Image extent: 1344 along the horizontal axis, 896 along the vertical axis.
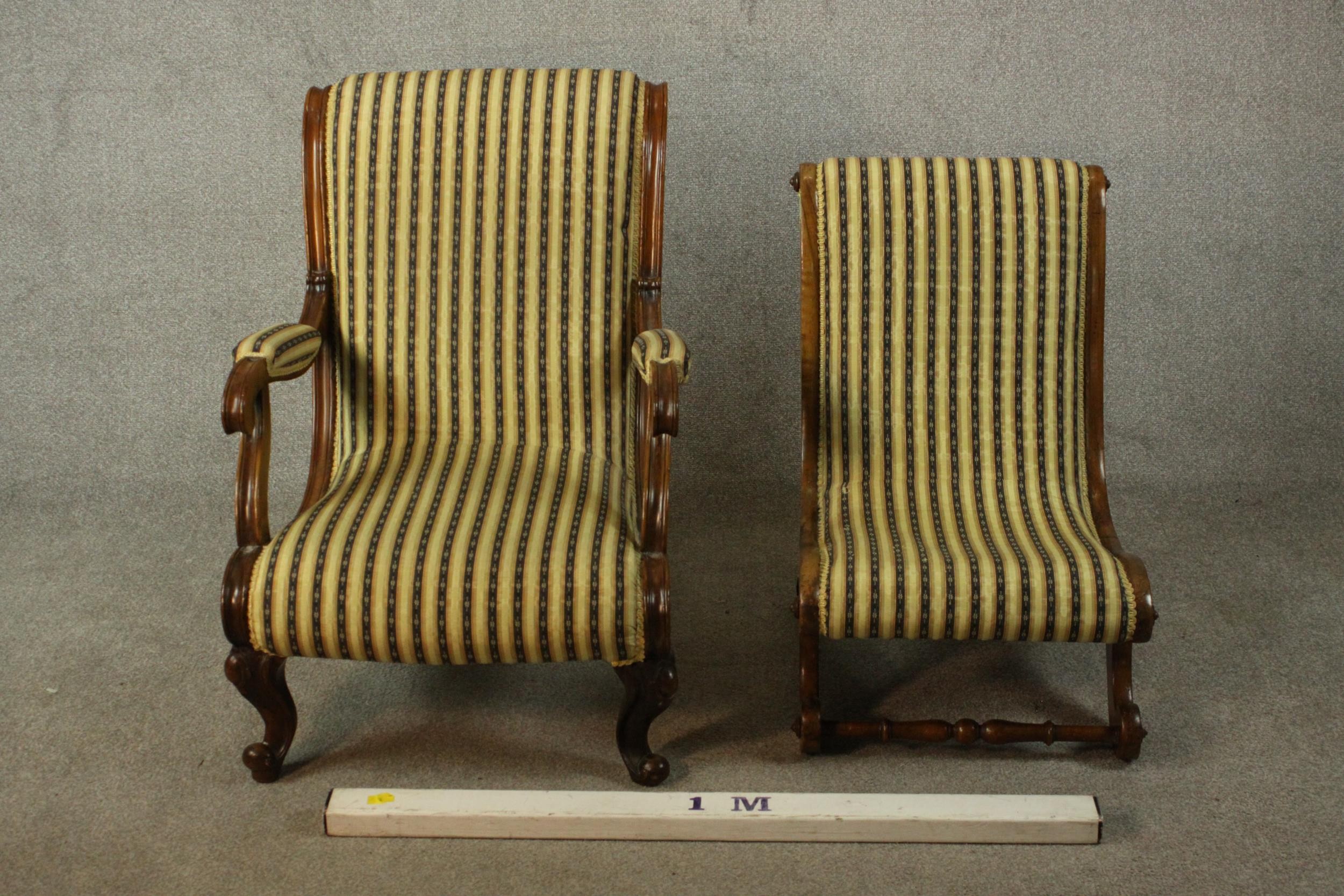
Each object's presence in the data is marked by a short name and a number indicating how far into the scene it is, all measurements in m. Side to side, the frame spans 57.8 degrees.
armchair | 2.16
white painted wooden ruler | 1.83
